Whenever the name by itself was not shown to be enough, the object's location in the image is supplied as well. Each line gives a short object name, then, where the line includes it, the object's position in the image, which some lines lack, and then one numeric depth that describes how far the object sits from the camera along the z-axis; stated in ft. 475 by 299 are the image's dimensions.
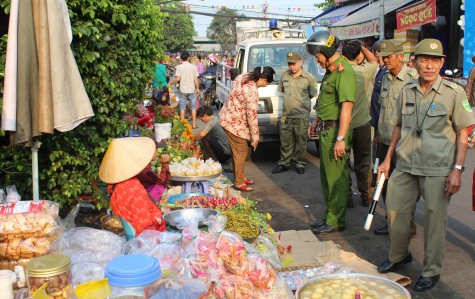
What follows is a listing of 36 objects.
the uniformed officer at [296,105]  30.27
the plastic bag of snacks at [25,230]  11.90
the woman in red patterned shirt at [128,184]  14.24
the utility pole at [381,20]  51.78
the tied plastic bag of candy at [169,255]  11.85
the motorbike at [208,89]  68.71
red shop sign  41.27
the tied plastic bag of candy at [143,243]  12.55
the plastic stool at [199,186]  21.85
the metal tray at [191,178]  21.30
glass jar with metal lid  10.05
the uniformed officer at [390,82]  18.80
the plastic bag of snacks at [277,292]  11.87
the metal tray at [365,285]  10.65
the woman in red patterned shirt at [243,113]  25.71
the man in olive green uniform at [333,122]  18.56
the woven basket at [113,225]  16.90
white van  32.58
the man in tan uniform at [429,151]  14.07
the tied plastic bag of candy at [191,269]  11.80
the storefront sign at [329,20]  76.84
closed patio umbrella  11.95
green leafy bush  15.49
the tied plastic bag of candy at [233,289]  11.37
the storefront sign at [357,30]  55.52
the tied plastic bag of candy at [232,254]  12.14
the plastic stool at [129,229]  14.30
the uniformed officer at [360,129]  22.56
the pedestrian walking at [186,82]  50.08
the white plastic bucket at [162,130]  31.35
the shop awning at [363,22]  54.03
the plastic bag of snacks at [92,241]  13.51
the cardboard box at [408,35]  52.01
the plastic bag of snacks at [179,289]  10.00
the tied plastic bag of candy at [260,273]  11.92
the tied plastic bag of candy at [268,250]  15.82
